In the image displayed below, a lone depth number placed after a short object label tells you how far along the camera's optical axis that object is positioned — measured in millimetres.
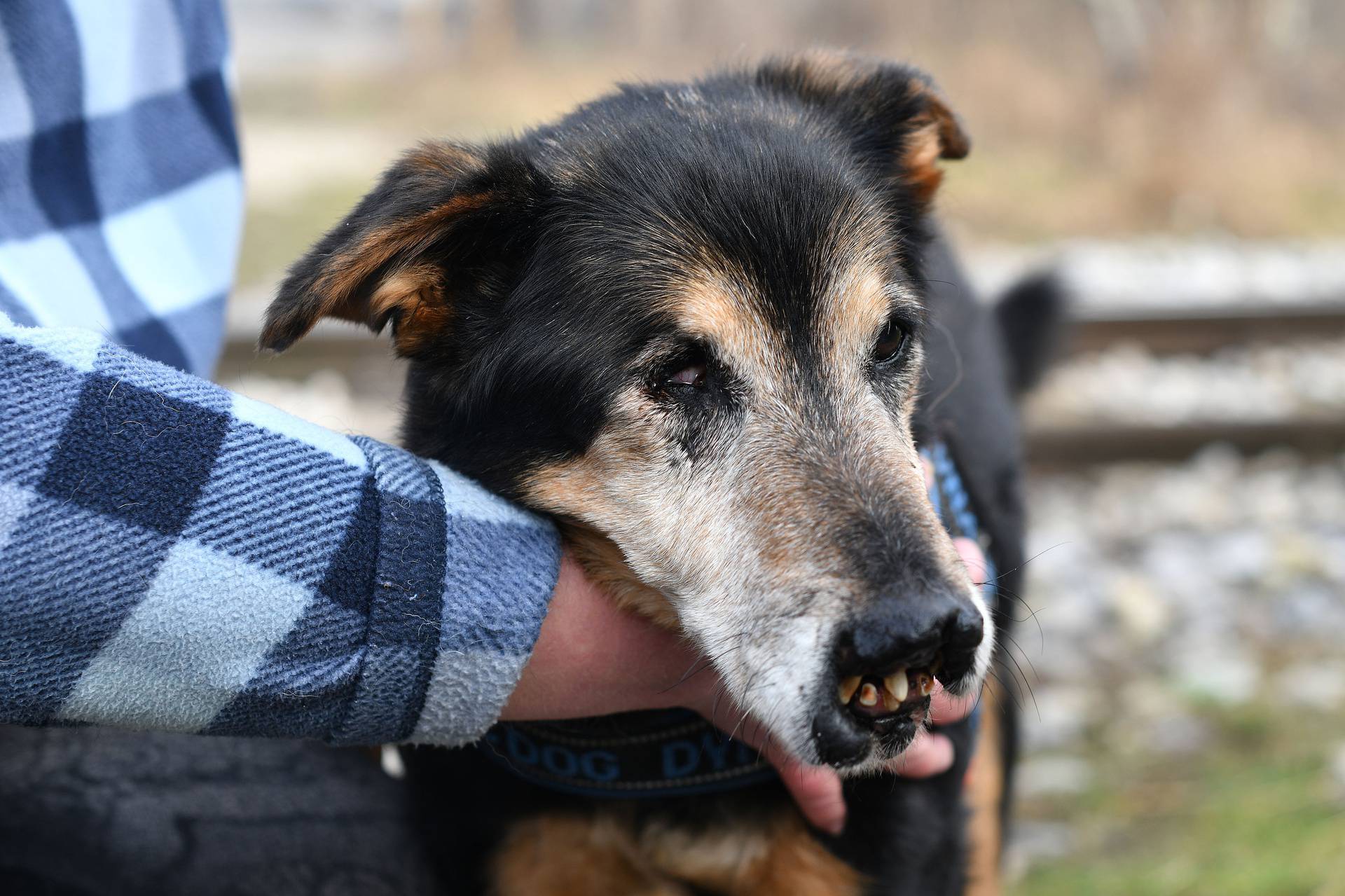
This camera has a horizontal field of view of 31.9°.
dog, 550
